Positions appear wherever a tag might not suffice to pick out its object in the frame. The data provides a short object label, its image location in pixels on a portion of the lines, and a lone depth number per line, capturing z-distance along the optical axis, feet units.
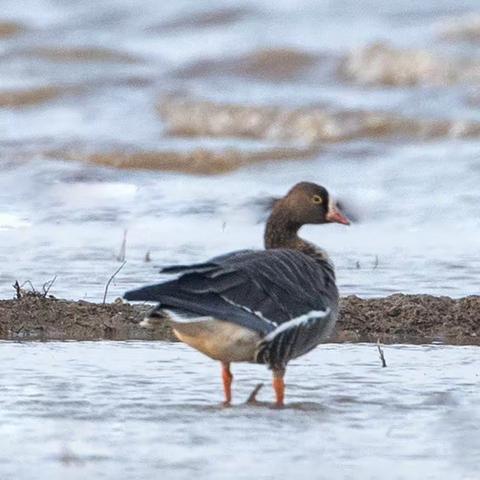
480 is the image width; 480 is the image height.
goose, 40.78
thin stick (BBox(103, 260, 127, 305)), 55.42
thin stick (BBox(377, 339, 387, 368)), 47.10
